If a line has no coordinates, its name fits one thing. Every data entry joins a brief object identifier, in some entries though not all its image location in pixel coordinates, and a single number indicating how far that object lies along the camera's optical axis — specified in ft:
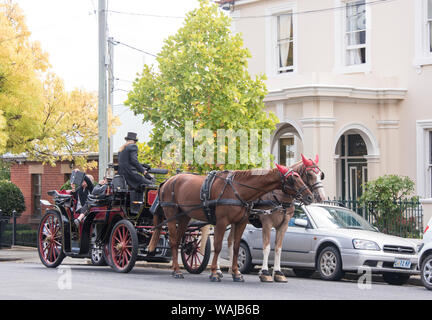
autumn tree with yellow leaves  75.66
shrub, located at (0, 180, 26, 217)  100.01
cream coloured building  73.46
